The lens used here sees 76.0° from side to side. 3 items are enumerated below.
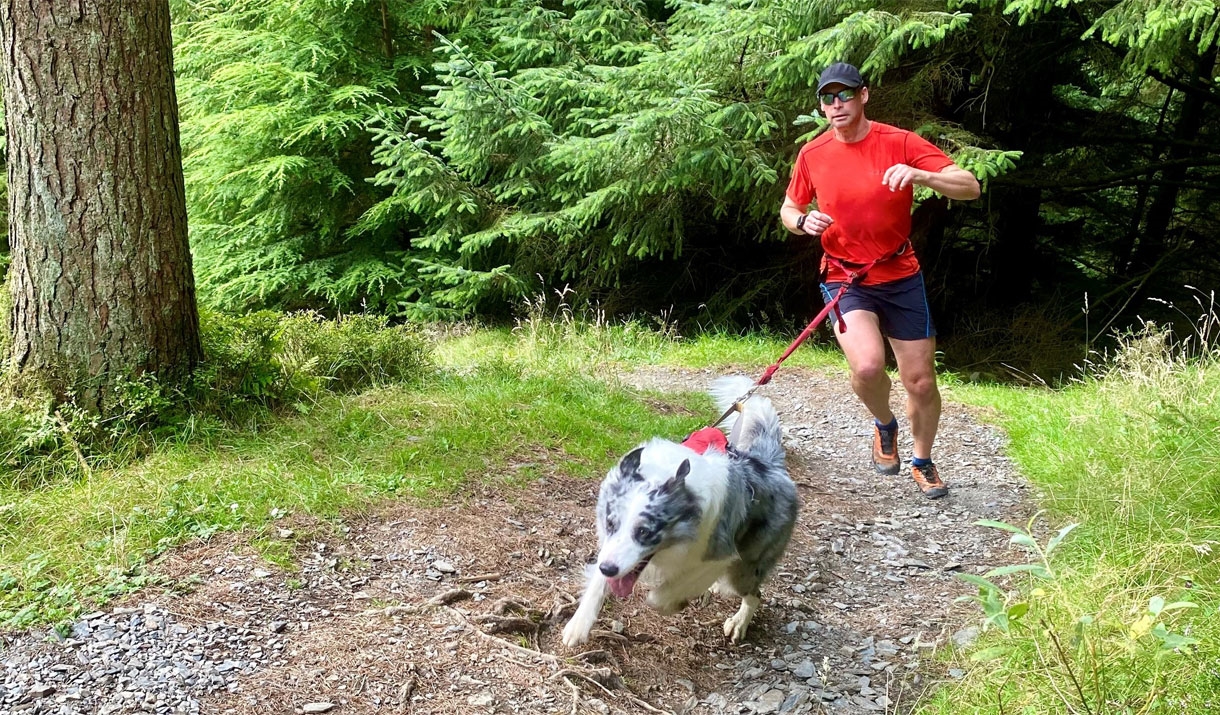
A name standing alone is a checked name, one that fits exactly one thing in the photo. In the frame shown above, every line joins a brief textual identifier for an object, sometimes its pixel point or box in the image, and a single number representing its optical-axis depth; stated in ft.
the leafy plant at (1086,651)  5.73
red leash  14.24
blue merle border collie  8.79
